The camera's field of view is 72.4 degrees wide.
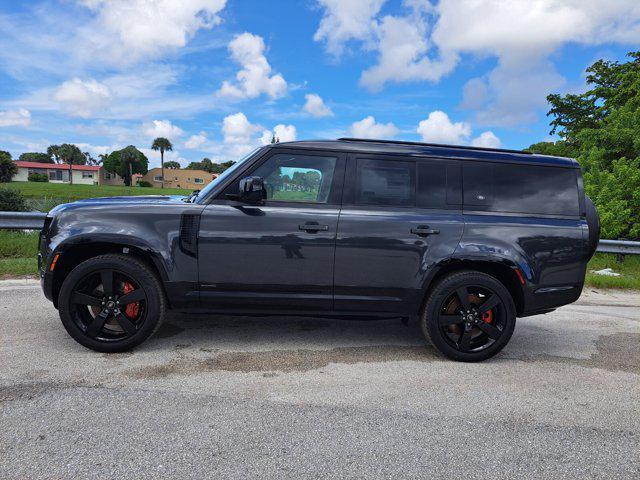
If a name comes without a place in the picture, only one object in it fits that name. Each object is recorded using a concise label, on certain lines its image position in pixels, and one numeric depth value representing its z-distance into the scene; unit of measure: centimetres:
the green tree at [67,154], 12056
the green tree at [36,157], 13325
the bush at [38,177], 10994
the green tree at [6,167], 8310
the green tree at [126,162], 12200
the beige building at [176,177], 12036
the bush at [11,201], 1227
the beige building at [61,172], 11601
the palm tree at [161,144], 12785
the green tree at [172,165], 15112
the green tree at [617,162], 1003
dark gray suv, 358
